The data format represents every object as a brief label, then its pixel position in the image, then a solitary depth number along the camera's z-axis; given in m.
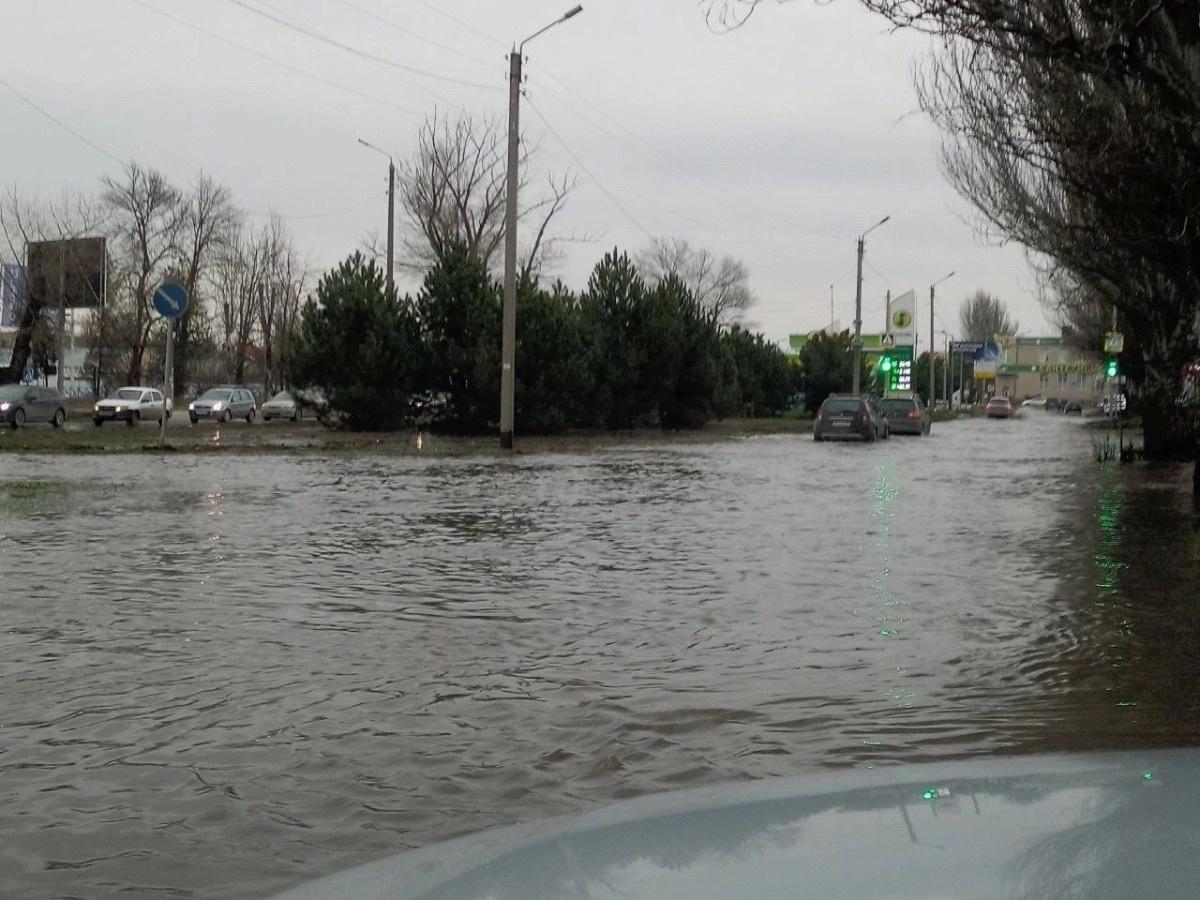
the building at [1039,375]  118.76
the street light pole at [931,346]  91.37
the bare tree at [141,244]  69.25
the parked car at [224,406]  57.03
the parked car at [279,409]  61.34
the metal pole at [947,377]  110.93
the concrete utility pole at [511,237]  28.80
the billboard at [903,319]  66.75
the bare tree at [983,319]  141.75
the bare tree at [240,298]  82.06
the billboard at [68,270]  64.75
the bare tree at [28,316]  66.31
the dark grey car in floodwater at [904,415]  51.91
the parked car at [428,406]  41.41
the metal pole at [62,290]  63.12
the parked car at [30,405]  41.75
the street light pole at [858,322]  57.86
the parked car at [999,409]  98.12
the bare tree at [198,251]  72.50
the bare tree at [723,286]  113.25
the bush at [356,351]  40.09
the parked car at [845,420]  42.12
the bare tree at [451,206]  60.31
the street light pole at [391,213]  45.19
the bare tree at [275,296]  83.94
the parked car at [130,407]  49.34
